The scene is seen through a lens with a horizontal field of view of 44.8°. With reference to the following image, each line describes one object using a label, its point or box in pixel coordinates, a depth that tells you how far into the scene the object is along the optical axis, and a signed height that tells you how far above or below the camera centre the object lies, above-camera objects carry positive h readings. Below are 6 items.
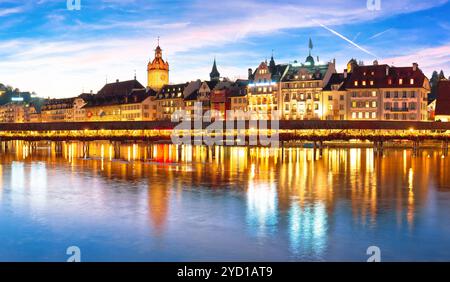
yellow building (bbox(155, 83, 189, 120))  135.50 +4.57
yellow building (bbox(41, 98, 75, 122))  191.12 +3.56
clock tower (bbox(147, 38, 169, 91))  171.04 +14.35
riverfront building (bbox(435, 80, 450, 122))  97.88 +2.18
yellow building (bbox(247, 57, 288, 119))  113.88 +5.52
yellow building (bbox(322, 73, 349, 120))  101.94 +3.34
